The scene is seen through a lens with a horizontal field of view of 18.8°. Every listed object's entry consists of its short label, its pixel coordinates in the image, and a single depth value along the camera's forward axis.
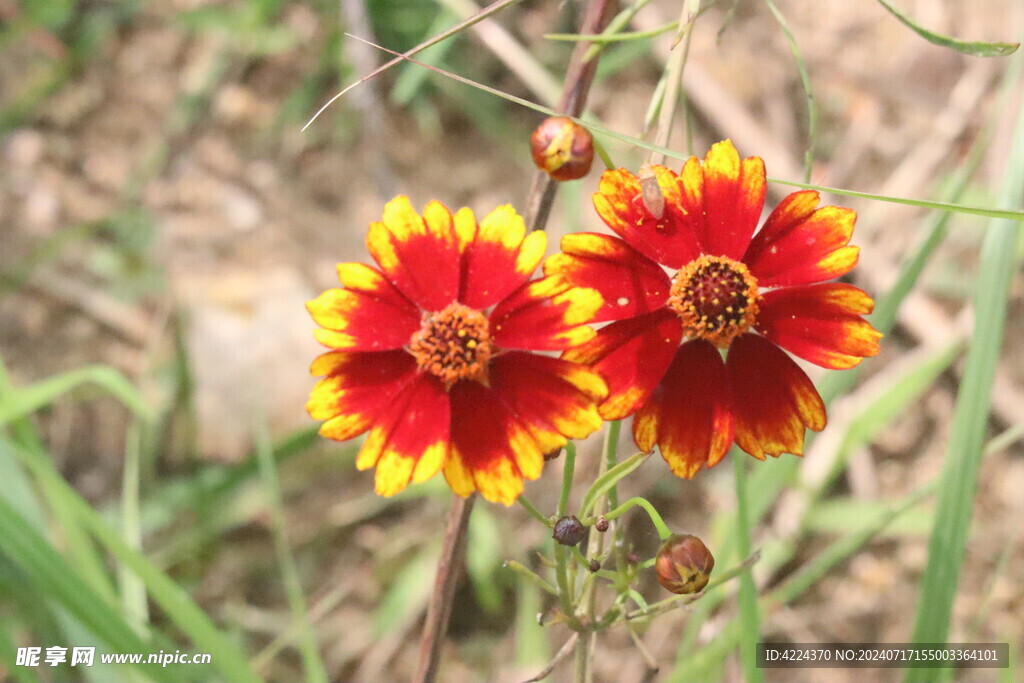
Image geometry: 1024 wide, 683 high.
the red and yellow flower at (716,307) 0.37
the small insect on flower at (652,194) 0.36
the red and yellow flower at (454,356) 0.36
